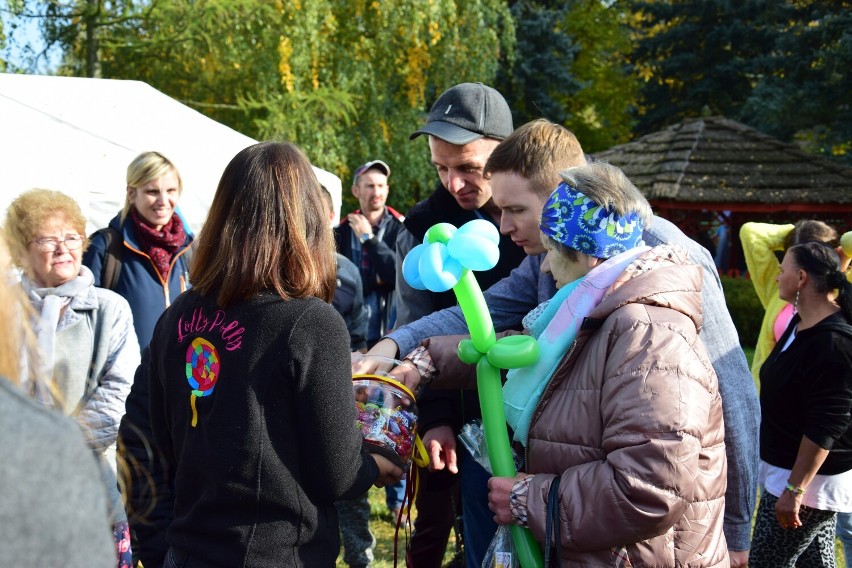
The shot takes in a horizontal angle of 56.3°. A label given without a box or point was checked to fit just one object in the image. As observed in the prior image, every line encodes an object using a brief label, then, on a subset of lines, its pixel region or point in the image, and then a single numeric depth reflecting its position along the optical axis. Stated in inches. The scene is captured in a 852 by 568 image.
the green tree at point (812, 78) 562.9
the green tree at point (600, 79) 850.1
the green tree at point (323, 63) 475.8
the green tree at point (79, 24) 490.6
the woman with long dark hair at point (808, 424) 134.2
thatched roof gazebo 583.2
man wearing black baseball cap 114.2
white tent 244.2
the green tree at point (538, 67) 732.0
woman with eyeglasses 123.3
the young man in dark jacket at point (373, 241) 253.8
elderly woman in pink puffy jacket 69.8
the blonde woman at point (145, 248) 169.3
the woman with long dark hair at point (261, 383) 73.3
